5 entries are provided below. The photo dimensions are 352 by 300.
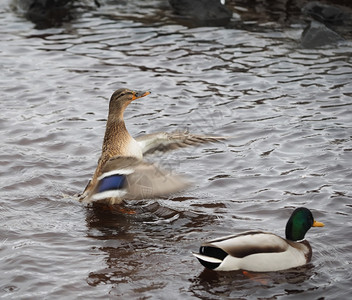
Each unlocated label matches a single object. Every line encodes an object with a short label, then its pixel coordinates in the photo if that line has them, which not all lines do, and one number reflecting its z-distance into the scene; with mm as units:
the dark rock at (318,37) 13016
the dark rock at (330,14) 14367
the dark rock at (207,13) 14500
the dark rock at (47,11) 14844
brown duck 7617
